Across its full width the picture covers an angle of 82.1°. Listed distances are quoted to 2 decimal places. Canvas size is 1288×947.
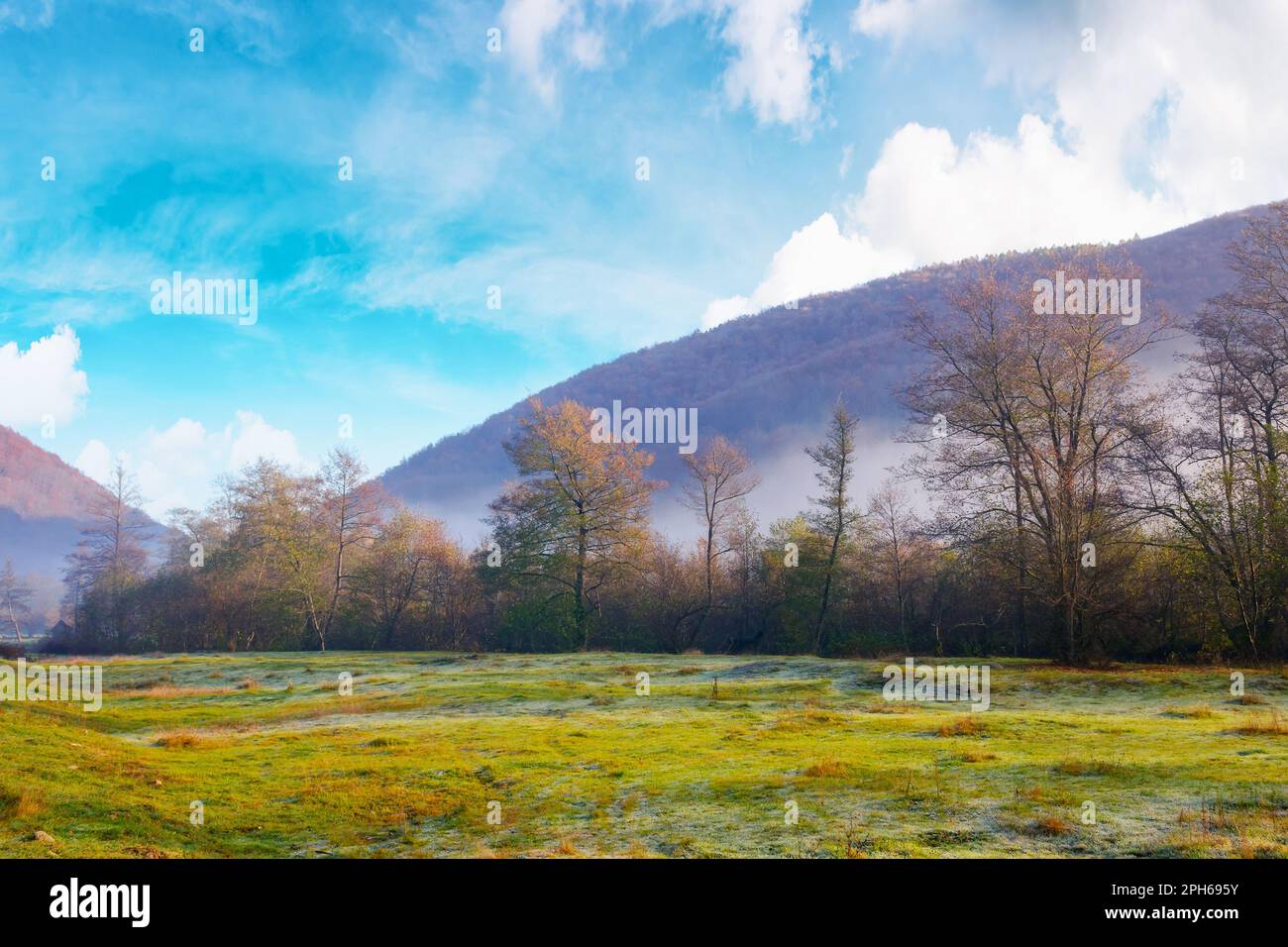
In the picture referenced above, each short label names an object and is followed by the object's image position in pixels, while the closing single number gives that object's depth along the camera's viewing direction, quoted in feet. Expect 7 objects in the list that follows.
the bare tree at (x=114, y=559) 250.16
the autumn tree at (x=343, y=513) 231.30
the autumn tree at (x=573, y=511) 192.54
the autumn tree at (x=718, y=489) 215.72
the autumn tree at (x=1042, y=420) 111.65
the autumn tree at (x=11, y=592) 359.11
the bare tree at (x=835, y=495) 177.47
